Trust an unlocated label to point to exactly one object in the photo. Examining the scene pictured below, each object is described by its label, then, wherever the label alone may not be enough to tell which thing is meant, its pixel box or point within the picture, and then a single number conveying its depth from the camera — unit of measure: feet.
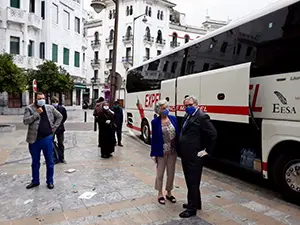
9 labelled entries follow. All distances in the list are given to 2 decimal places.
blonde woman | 14.76
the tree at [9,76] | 42.91
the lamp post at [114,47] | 31.78
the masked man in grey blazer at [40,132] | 16.72
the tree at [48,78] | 74.59
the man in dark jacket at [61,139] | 24.18
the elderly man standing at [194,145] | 13.06
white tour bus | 15.60
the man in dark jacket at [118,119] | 33.27
